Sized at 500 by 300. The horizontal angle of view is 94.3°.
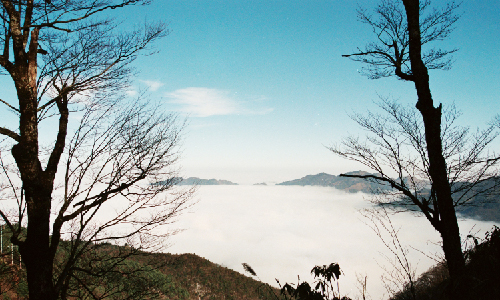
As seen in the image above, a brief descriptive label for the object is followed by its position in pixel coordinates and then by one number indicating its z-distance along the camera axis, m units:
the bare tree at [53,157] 3.15
